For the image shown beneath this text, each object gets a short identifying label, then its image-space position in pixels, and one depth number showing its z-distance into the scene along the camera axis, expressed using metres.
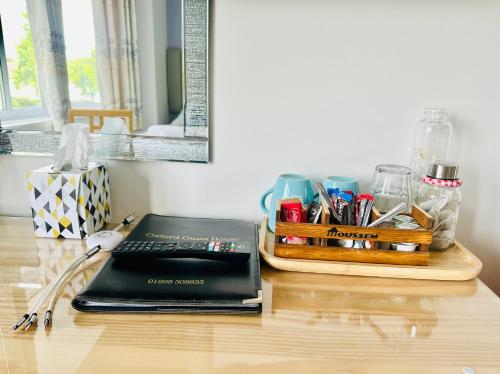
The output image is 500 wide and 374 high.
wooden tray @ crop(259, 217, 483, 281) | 0.68
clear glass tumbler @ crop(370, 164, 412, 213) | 0.80
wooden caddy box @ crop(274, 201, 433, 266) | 0.67
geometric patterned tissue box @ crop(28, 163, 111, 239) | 0.78
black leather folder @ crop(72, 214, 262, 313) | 0.55
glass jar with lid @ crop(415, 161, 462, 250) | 0.76
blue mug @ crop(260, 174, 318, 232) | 0.80
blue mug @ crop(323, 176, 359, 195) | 0.80
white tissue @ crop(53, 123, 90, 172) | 0.83
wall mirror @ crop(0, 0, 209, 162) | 0.82
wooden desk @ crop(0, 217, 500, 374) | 0.45
